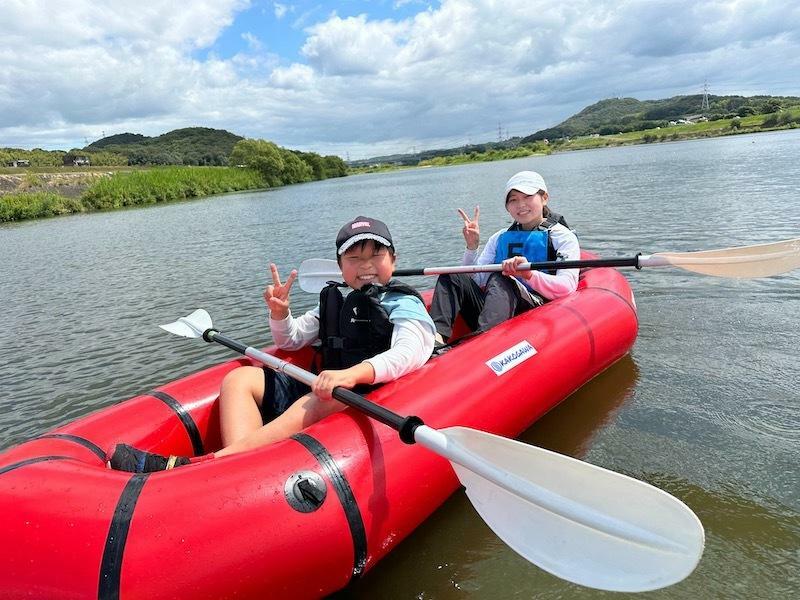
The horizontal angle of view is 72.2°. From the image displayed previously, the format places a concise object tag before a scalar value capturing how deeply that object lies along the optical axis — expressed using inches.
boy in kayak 98.7
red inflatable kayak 70.9
